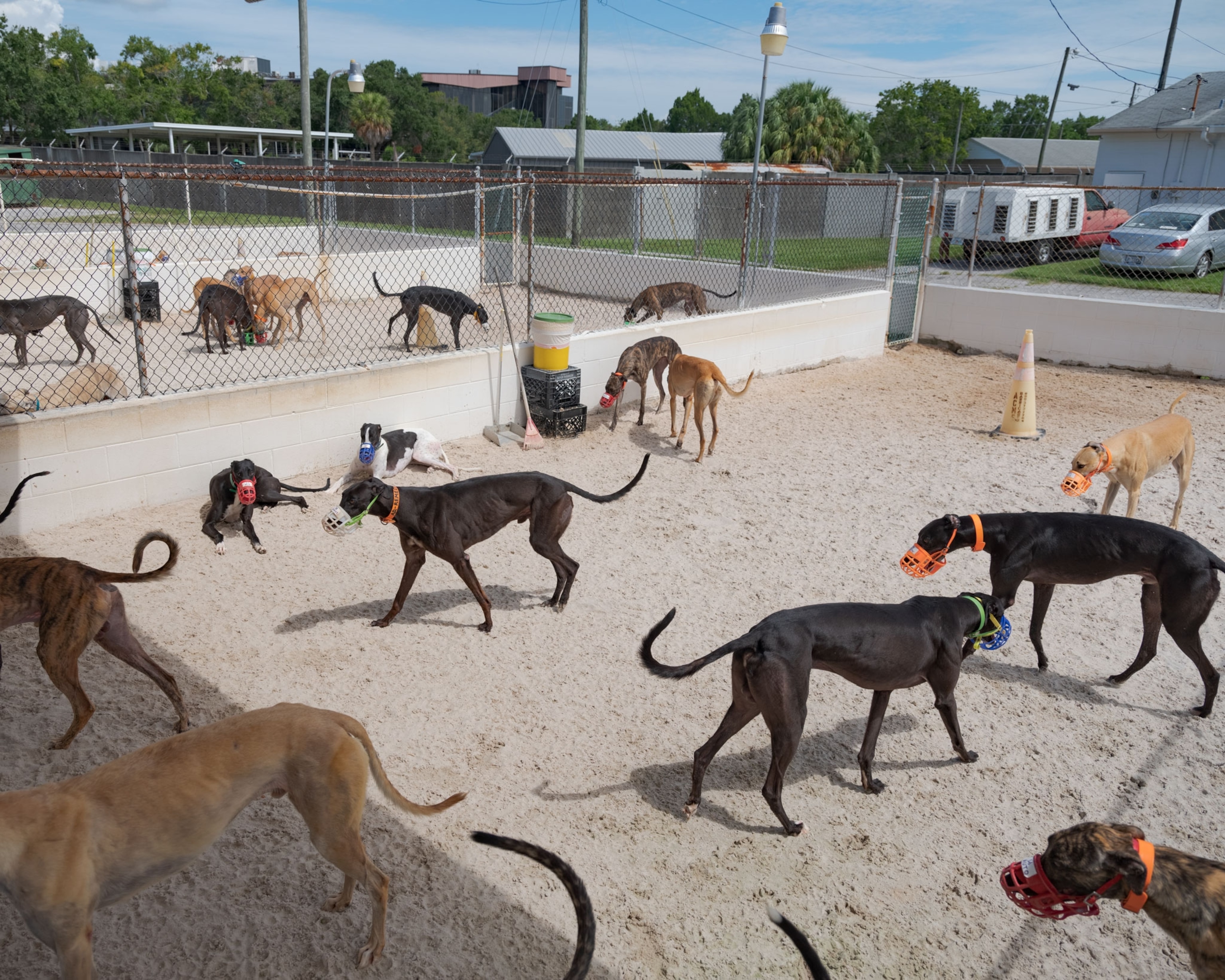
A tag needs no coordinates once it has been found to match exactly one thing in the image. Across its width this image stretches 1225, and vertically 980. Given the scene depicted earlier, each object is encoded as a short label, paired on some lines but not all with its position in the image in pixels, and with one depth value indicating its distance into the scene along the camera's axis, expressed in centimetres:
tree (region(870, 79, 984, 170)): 5519
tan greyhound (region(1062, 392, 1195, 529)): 638
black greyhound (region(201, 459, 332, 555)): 621
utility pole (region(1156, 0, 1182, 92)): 3503
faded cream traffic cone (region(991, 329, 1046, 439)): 930
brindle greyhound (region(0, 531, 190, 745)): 396
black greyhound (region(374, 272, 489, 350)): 1101
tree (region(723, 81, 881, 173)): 3719
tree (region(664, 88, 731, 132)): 9744
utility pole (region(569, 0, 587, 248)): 2041
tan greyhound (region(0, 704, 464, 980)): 251
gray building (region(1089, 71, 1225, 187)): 2733
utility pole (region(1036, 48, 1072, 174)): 4316
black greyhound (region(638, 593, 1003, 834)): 360
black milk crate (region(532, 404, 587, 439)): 891
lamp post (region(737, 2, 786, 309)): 1059
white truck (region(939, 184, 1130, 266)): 1983
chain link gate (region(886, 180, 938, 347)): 1327
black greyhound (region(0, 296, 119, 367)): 988
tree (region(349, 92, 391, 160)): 5606
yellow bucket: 878
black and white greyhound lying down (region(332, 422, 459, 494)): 747
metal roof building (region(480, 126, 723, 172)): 3306
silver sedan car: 1678
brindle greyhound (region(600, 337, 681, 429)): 895
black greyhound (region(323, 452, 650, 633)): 498
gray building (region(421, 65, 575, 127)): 9700
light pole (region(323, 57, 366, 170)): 2075
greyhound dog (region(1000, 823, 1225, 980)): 251
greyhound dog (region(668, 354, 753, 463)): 841
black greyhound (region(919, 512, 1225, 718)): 459
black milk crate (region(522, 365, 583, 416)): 882
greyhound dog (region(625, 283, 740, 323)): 1177
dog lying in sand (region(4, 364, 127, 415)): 776
